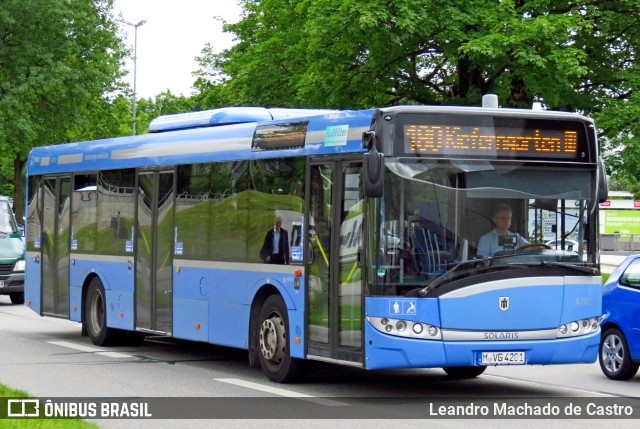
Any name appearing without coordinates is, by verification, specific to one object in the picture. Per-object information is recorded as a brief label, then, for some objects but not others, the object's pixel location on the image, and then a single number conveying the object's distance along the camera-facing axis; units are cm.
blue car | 1445
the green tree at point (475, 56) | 2933
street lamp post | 7536
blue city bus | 1184
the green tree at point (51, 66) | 4819
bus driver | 1195
